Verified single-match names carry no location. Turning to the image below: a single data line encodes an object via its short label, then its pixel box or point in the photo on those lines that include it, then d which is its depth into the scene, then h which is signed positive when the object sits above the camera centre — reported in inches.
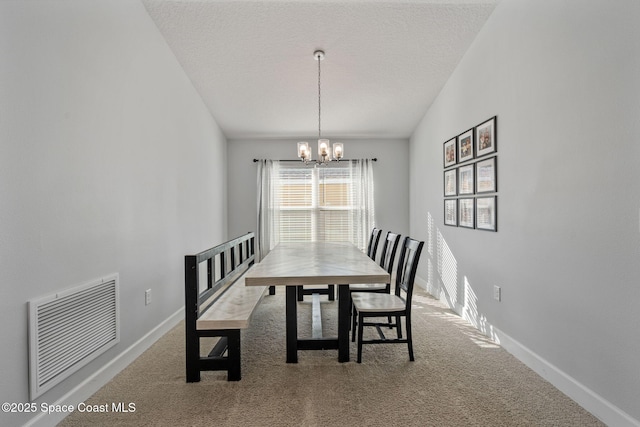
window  218.1 +6.9
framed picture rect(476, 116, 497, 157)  109.0 +24.8
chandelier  127.0 +24.1
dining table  78.3 -15.3
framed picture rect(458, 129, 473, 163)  124.6 +24.7
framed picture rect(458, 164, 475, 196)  124.9 +11.9
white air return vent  60.7 -24.5
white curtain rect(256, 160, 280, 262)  214.1 +2.3
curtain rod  216.8 +33.3
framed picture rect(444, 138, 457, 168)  138.7 +24.6
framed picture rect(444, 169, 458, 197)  138.2 +12.1
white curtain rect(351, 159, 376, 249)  215.6 +5.9
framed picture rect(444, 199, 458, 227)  138.3 -0.5
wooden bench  78.5 -26.2
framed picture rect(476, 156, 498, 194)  109.4 +11.8
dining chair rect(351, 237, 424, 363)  89.0 -25.7
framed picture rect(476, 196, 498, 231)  109.2 -0.8
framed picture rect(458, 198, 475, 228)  124.5 -0.5
